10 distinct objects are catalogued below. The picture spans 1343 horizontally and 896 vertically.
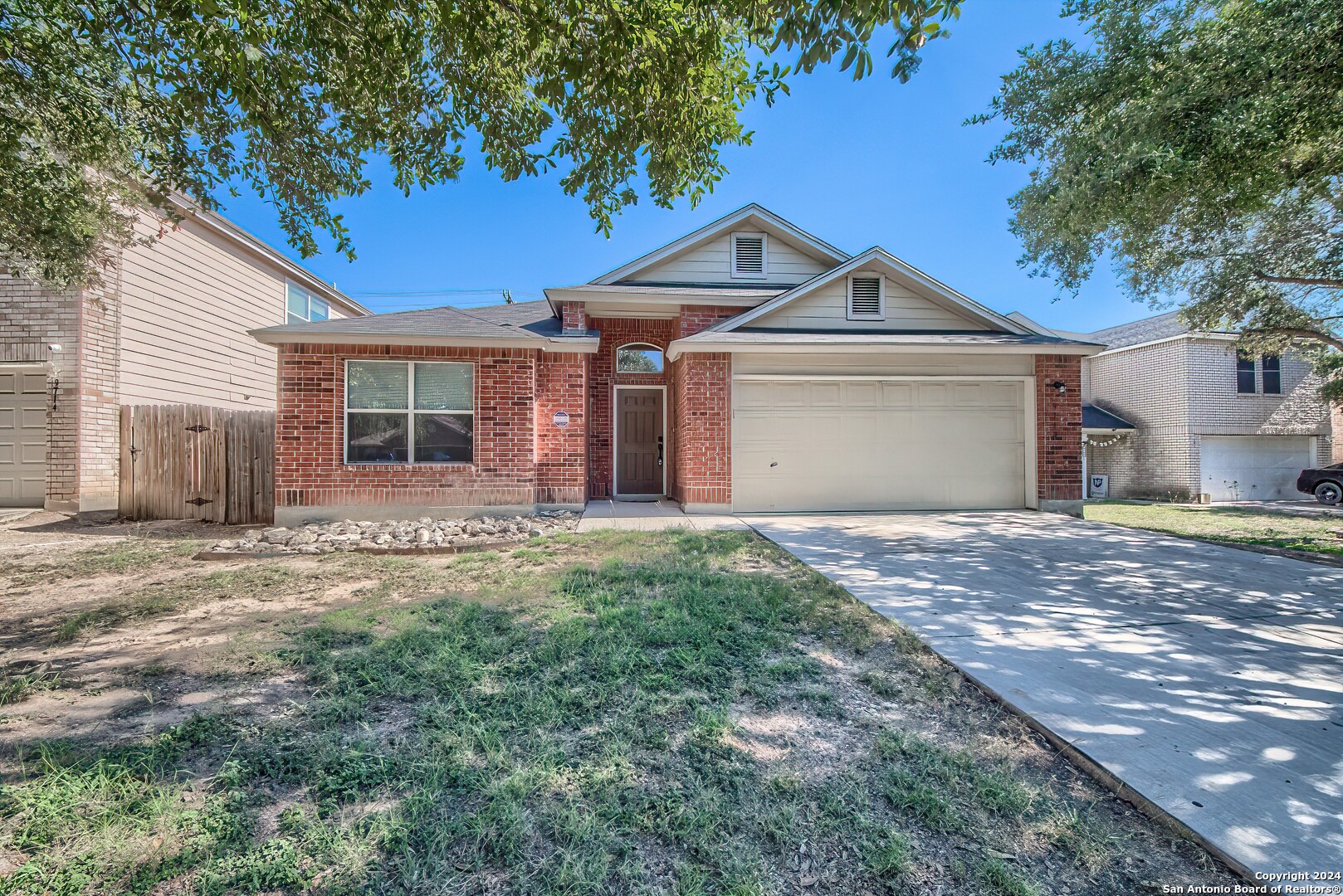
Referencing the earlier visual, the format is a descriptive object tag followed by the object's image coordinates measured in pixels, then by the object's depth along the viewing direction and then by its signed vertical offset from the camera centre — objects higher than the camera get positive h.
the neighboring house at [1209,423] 16.28 +1.05
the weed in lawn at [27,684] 2.95 -1.28
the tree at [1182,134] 4.77 +3.37
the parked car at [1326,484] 15.20 -0.76
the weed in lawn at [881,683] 3.04 -1.30
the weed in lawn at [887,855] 1.82 -1.37
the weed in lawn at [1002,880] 1.73 -1.37
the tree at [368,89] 4.03 +3.23
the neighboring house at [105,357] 9.36 +1.92
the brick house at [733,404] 8.91 +0.94
